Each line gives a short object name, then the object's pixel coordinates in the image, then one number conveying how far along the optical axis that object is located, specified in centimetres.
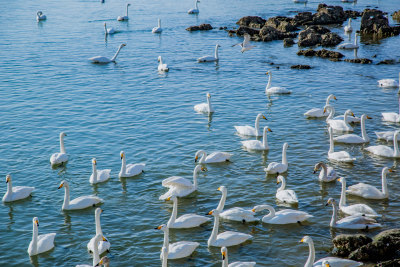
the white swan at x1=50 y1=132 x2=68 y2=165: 2116
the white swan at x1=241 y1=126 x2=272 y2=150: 2228
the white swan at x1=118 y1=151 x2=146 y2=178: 1983
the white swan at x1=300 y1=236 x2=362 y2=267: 1345
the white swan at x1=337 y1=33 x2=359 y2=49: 4050
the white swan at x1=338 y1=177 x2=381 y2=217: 1629
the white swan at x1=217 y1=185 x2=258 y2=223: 1636
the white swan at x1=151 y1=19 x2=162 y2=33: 4891
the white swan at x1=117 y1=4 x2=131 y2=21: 5532
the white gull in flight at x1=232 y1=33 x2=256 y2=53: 3516
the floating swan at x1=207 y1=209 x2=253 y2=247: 1501
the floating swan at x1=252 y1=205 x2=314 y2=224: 1611
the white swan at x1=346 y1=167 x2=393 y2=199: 1772
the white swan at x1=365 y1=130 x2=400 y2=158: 2123
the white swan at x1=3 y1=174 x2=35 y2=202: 1817
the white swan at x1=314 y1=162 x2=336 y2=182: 1908
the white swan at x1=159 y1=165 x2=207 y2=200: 1806
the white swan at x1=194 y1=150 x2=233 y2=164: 2109
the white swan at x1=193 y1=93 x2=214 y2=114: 2708
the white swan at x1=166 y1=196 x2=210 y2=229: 1599
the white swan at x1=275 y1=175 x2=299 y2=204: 1742
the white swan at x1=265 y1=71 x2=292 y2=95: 2984
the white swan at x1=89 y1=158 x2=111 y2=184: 1927
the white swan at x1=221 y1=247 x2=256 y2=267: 1322
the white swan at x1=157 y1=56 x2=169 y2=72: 3556
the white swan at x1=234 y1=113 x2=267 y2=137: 2389
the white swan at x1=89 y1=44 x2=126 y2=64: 3841
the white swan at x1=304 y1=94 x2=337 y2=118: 2589
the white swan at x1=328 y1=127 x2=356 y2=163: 2080
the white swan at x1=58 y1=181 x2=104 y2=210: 1753
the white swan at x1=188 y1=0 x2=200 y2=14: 6001
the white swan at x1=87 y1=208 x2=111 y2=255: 1479
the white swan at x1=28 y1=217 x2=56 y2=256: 1491
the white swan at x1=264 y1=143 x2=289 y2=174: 1986
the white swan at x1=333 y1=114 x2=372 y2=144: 2292
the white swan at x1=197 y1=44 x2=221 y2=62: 3807
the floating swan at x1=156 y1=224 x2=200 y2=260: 1438
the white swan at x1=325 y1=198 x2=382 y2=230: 1577
